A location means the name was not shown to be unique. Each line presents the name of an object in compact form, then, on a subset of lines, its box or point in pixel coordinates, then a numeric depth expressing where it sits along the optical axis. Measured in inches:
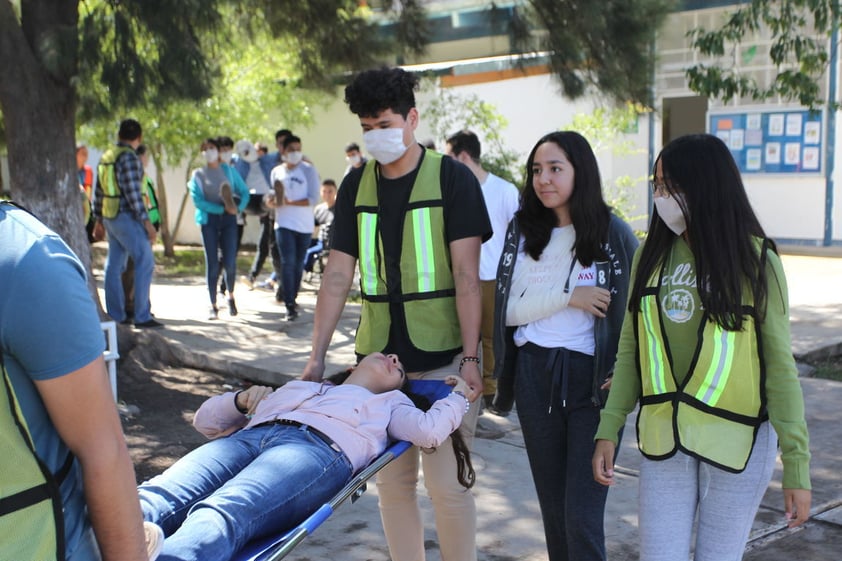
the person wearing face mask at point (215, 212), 407.2
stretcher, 105.7
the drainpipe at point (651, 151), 621.4
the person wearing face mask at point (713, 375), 104.9
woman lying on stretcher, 108.1
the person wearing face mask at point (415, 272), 144.7
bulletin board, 616.7
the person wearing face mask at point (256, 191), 480.7
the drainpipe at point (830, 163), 590.6
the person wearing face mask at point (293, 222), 410.6
